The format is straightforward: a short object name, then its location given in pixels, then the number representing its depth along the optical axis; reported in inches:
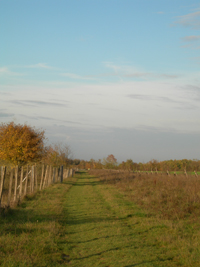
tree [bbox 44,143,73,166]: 1571.1
